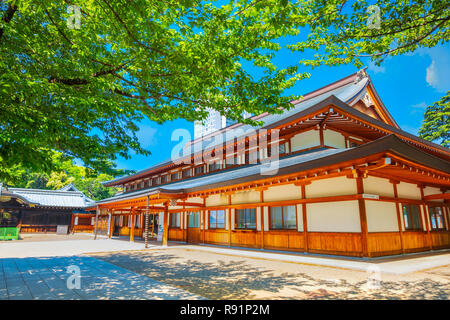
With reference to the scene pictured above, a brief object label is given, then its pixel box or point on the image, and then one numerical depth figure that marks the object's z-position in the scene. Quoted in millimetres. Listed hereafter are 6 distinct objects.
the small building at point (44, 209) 25294
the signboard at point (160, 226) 16983
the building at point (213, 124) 114062
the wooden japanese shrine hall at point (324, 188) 7844
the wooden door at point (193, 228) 14588
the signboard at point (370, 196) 7844
